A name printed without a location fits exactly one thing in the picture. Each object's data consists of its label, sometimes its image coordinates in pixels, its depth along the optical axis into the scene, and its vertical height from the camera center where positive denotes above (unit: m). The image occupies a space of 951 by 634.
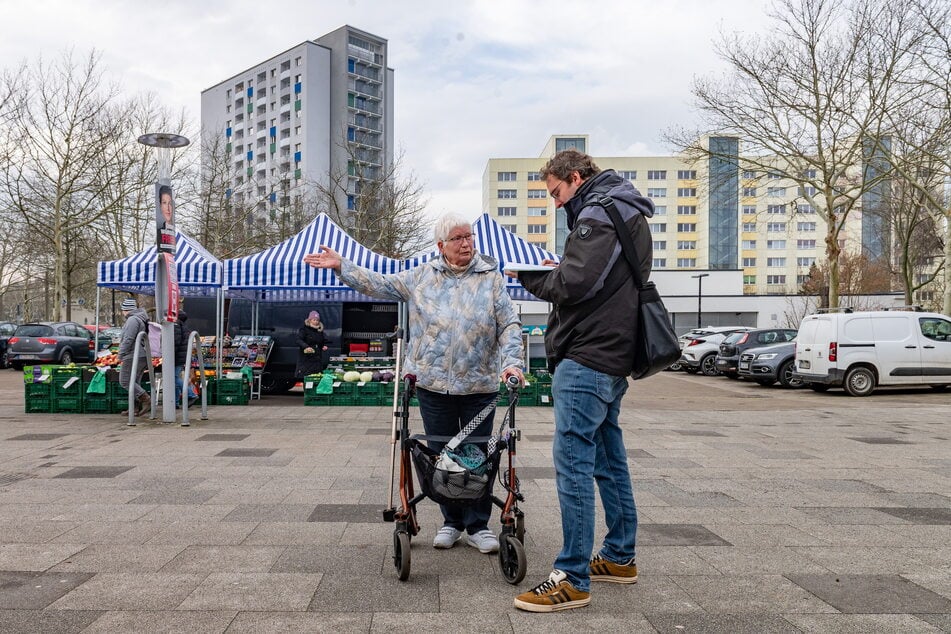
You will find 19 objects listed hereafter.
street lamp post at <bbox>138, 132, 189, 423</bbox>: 9.71 +0.41
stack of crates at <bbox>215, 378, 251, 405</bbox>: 12.58 -1.35
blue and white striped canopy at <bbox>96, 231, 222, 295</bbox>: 12.84 +0.76
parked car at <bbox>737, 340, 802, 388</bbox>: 18.75 -1.16
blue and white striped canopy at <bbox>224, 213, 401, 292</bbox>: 12.52 +0.72
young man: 3.21 -0.14
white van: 16.34 -0.68
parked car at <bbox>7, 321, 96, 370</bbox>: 23.84 -1.11
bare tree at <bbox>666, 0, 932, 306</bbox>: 22.70 +7.06
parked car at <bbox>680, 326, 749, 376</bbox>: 25.64 -1.11
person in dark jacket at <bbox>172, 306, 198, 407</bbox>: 10.63 -0.52
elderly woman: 3.94 -0.06
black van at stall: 15.42 -0.21
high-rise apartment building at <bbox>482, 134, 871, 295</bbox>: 92.00 +11.82
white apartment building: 83.88 +24.18
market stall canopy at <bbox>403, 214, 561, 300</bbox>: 12.98 +1.24
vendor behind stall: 14.53 -0.62
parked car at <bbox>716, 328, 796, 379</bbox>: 21.39 -0.69
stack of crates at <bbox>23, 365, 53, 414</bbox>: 11.05 -1.21
